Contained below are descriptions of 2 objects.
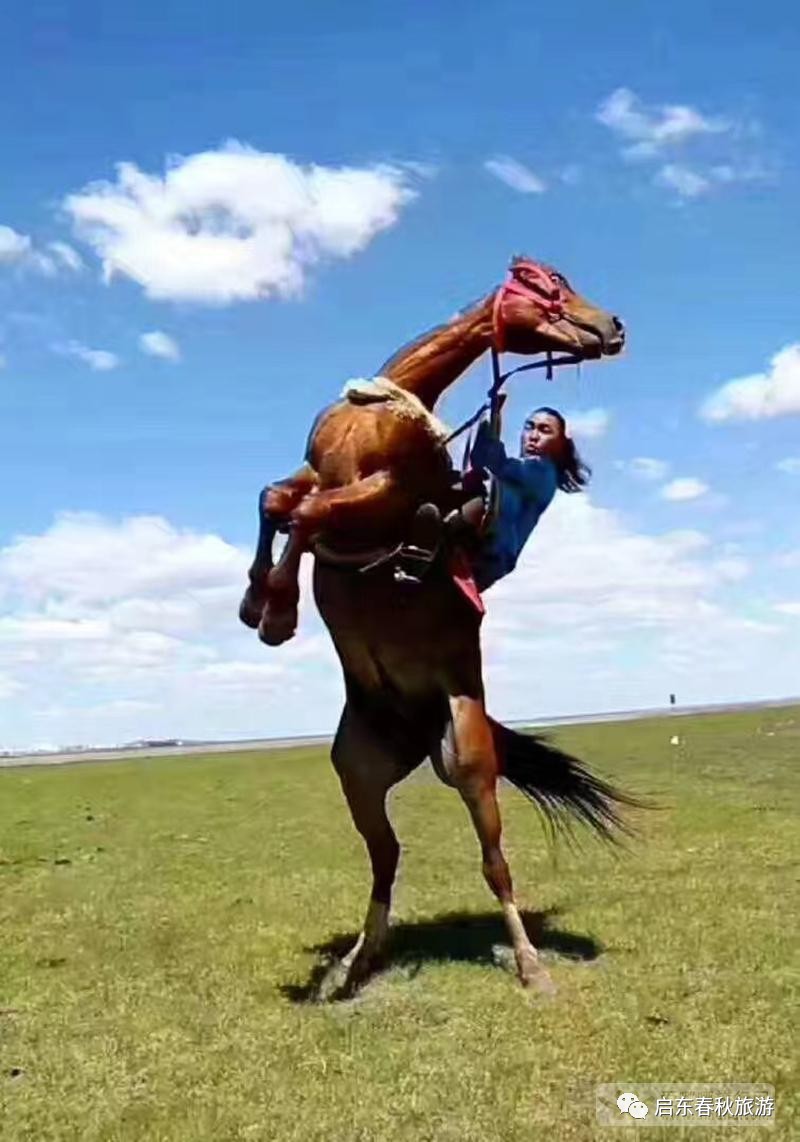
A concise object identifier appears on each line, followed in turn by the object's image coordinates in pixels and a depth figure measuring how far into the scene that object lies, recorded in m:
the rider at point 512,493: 6.82
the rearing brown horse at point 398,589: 6.52
